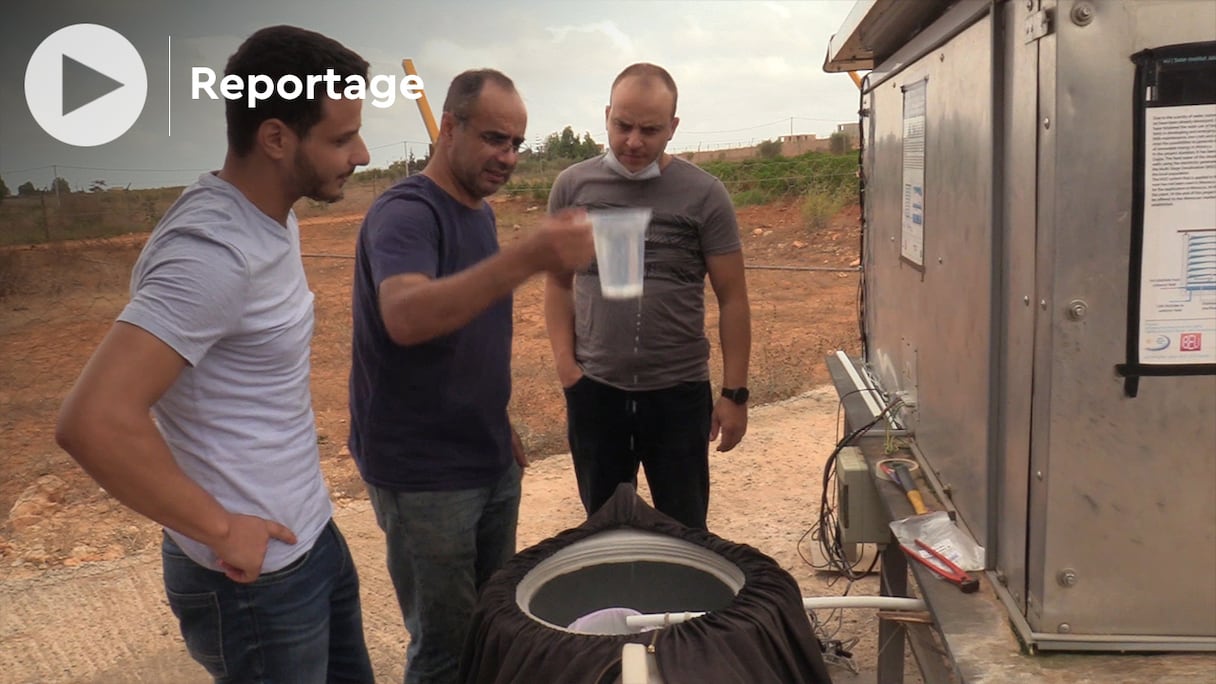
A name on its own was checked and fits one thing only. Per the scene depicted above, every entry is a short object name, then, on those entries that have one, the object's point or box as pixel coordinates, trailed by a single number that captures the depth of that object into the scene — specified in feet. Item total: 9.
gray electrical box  9.07
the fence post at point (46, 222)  73.82
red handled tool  6.09
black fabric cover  5.23
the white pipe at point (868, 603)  6.86
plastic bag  6.40
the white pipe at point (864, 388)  10.56
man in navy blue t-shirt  7.97
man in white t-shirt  5.32
